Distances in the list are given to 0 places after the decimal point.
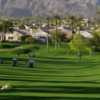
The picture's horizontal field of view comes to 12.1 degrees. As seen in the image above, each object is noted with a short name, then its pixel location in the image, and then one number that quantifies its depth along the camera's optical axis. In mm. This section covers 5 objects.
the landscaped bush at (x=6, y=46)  110094
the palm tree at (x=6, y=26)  147862
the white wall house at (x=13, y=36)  146338
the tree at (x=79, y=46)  85062
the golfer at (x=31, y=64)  58438
